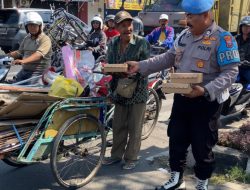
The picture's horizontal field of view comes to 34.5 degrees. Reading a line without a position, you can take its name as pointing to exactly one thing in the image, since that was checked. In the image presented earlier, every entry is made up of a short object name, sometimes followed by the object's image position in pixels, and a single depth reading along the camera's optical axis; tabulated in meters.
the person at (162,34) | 8.86
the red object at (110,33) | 9.95
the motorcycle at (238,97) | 5.58
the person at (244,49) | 6.14
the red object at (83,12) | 28.92
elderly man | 4.27
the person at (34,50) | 5.00
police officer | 3.22
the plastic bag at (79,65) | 4.15
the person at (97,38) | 8.88
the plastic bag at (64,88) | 3.85
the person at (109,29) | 9.88
